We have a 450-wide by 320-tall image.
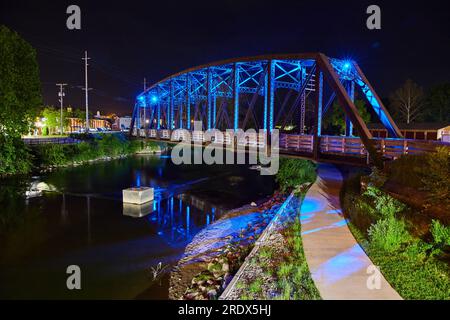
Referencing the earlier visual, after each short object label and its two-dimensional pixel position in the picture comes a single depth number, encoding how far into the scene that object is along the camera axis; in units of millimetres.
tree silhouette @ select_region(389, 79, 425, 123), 51062
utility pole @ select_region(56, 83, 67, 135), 56406
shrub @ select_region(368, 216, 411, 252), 8047
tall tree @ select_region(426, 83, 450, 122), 52797
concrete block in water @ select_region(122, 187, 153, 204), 19286
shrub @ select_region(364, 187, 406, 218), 9257
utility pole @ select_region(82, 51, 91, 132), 47288
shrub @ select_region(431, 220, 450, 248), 7520
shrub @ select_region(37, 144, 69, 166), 33594
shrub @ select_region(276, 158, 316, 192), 20078
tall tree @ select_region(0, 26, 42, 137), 29062
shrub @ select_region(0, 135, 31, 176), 28562
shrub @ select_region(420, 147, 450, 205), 8062
